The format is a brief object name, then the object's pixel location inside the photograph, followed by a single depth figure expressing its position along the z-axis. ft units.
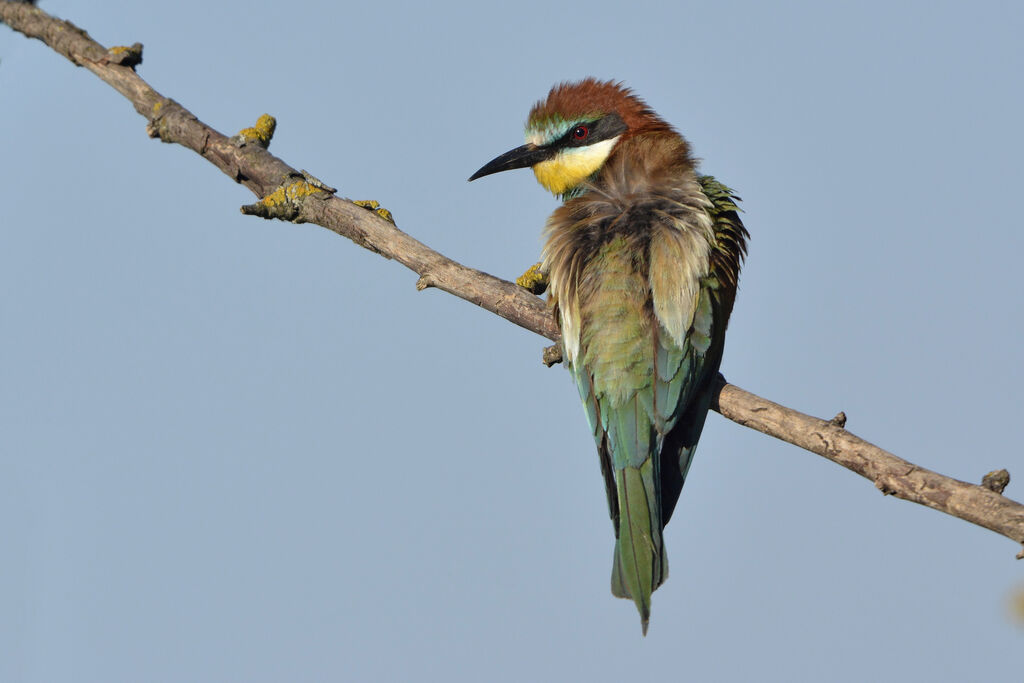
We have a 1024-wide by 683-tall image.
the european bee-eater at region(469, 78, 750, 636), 19.67
